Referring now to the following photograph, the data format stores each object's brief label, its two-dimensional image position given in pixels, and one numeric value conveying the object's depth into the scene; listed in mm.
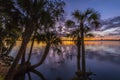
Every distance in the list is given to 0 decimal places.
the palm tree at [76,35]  7812
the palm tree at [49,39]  8905
